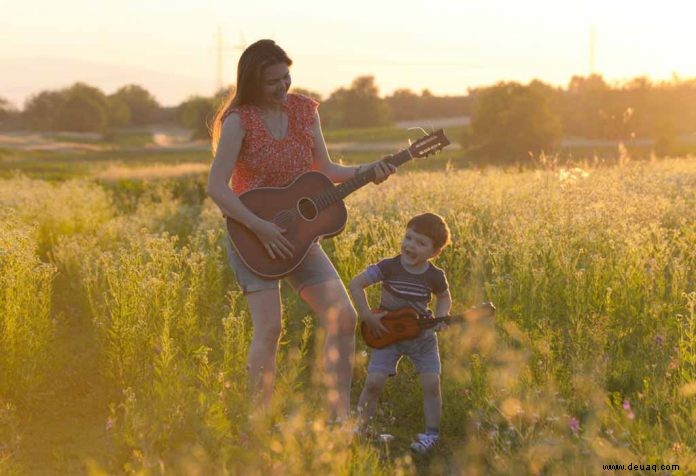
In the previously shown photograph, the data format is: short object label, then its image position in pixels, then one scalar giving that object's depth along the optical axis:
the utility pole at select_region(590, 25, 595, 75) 66.44
